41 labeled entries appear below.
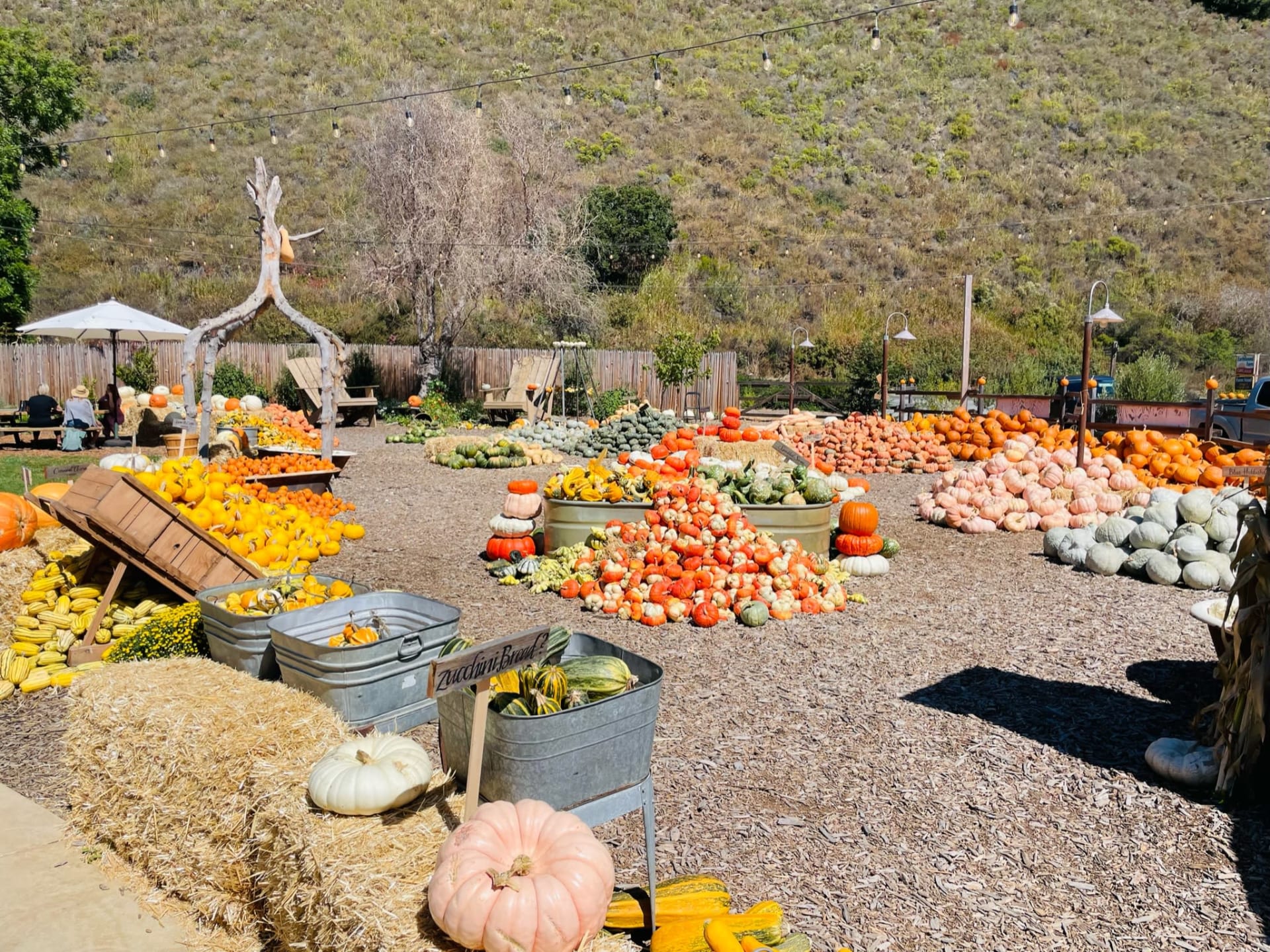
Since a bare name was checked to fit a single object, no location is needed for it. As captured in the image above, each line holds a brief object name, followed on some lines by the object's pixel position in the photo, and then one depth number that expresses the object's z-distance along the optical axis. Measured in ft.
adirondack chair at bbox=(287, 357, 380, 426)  68.85
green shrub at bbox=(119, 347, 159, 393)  72.43
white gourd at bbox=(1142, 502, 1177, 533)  27.04
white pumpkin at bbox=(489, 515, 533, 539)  27.94
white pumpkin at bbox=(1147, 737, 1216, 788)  13.14
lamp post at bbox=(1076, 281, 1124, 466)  36.94
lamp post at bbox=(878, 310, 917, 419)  56.31
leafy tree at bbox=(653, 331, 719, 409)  68.80
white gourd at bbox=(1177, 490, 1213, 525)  26.45
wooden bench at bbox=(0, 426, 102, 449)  52.85
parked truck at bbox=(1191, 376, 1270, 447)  47.39
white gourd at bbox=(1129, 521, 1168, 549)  26.45
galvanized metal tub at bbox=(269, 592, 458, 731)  13.07
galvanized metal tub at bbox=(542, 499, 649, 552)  26.32
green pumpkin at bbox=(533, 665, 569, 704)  9.72
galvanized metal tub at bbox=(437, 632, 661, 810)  9.07
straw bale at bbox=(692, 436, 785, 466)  42.78
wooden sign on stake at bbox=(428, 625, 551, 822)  8.45
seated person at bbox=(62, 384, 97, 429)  53.26
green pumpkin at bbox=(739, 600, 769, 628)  21.95
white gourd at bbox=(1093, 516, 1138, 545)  27.48
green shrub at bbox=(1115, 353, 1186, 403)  61.87
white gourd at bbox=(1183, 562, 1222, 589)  24.75
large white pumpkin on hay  9.11
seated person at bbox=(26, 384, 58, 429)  54.44
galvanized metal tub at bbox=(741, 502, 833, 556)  26.45
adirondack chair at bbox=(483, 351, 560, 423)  69.56
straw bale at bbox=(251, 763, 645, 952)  7.93
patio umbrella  50.67
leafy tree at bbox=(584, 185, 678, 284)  112.88
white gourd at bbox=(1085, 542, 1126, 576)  26.61
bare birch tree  77.15
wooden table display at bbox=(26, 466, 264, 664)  17.74
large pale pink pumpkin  7.45
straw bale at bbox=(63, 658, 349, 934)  10.28
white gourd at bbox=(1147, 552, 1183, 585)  25.29
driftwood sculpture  32.58
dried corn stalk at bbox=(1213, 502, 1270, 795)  12.59
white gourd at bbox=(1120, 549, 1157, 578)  26.09
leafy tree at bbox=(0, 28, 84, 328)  74.28
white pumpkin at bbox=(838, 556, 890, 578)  26.91
